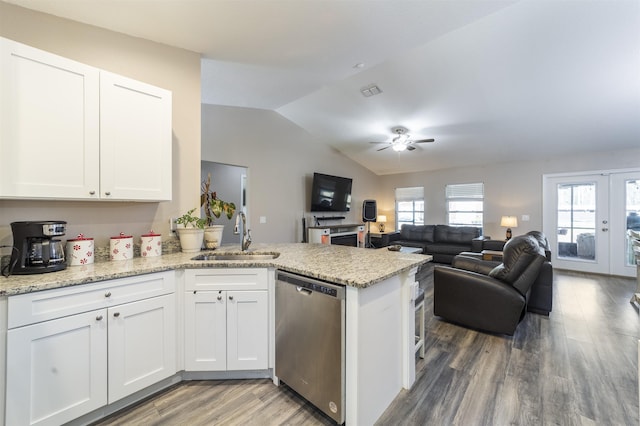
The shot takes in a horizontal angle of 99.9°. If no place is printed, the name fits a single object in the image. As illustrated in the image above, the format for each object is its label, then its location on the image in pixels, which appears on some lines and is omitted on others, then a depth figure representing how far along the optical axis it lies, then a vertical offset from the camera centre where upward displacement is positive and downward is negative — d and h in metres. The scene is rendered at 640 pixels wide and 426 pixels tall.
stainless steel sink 2.29 -0.38
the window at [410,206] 7.52 +0.18
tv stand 5.58 -0.50
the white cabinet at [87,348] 1.34 -0.78
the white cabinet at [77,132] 1.53 +0.53
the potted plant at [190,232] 2.36 -0.18
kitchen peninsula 1.44 -0.50
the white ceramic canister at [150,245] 2.15 -0.26
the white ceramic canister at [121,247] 2.00 -0.26
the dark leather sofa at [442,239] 6.17 -0.65
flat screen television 5.79 +0.43
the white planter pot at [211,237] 2.50 -0.23
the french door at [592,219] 4.92 -0.13
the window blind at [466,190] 6.55 +0.55
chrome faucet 2.47 -0.21
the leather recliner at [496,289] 2.59 -0.78
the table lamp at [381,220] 7.88 -0.23
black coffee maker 1.55 -0.21
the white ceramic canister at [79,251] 1.80 -0.26
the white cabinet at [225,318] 1.90 -0.75
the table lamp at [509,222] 5.76 -0.21
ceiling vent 3.85 +1.79
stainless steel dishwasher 1.49 -0.78
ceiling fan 4.77 +1.33
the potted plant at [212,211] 2.51 +0.00
